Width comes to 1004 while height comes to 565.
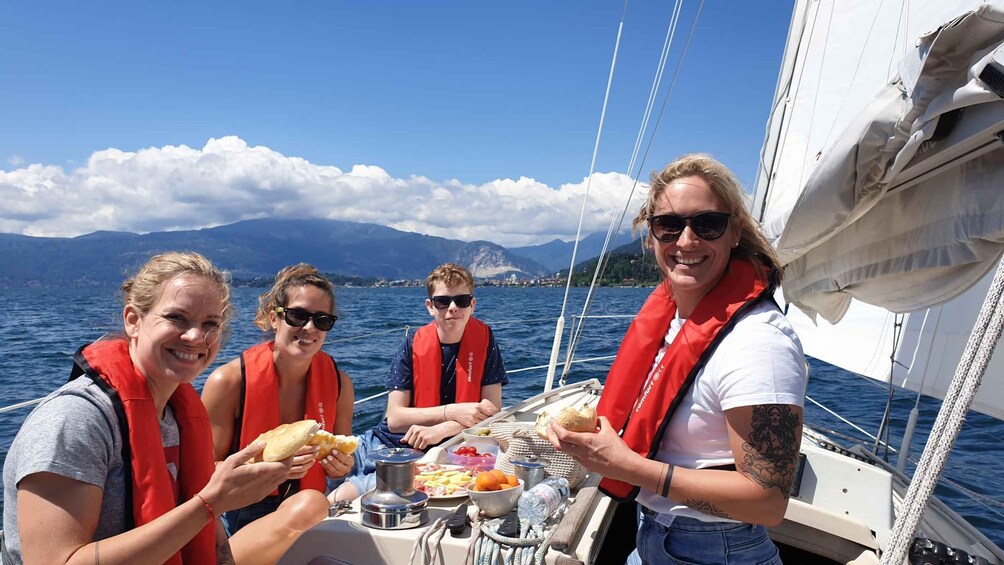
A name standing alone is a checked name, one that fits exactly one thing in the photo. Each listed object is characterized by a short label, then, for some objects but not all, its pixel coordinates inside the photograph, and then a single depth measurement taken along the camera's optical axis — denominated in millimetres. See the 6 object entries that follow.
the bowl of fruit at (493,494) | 1878
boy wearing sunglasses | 3510
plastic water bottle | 1837
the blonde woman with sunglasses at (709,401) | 1302
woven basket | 2230
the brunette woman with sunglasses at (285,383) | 2561
